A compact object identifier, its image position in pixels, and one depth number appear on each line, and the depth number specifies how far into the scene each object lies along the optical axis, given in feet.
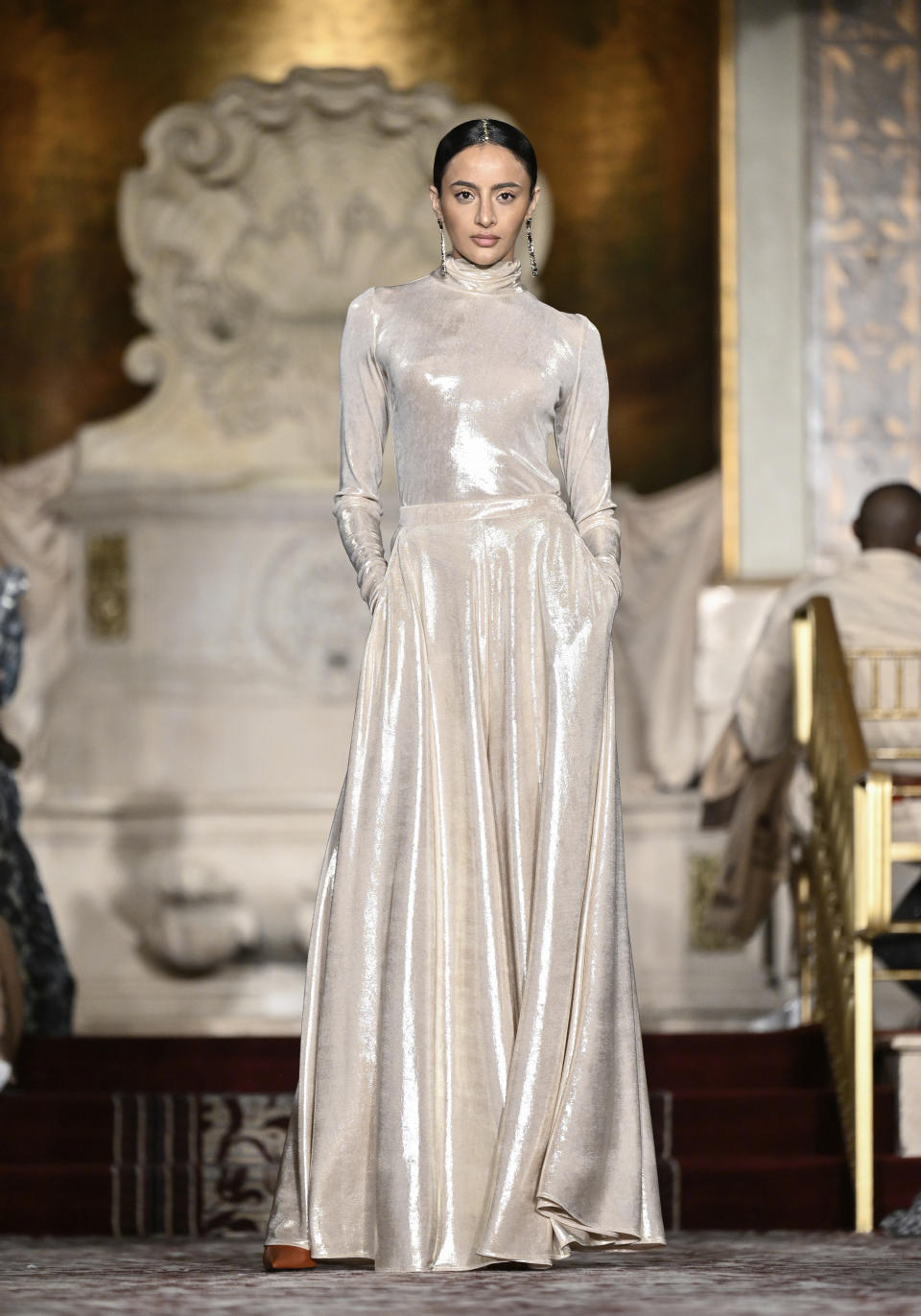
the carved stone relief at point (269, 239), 61.52
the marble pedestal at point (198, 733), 59.06
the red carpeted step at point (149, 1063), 37.96
